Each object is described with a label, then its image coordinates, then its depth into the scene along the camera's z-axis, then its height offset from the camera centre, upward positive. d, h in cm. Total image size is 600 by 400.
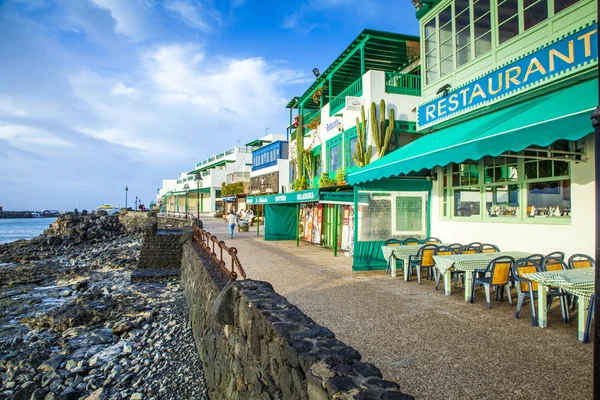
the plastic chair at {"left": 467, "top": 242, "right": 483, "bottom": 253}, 759 -85
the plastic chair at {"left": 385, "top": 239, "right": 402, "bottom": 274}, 914 -95
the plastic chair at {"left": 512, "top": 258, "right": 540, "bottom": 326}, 509 -113
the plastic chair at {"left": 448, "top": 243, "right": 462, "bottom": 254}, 783 -92
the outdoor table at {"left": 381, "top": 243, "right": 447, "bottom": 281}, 817 -108
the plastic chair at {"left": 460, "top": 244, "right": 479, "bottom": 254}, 748 -91
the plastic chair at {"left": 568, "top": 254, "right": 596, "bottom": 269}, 552 -87
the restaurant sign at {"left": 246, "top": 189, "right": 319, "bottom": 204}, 1238 +37
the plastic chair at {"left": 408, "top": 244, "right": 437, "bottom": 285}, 770 -116
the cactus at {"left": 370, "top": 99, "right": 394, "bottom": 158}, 1162 +246
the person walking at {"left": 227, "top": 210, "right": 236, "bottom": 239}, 1956 -79
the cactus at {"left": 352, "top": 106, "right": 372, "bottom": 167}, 1203 +202
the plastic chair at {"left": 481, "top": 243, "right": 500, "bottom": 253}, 743 -89
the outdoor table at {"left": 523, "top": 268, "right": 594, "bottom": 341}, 418 -95
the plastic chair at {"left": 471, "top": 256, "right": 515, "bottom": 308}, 577 -109
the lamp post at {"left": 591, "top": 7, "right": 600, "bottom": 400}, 163 -45
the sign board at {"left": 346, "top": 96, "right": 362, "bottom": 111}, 1230 +355
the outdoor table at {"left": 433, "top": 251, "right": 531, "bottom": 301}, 620 -100
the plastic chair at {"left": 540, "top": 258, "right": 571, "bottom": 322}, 494 -118
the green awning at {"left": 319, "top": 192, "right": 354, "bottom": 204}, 1139 +29
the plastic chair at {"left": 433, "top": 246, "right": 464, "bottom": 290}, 721 -100
